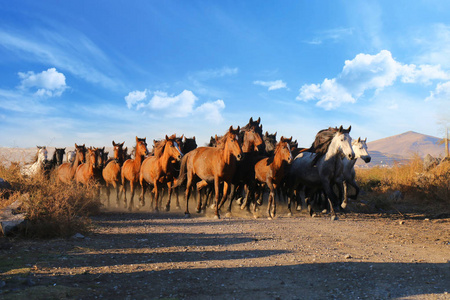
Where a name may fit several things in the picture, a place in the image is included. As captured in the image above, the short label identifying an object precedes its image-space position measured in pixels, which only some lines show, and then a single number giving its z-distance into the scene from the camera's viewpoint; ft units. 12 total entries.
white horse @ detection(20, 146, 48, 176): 56.34
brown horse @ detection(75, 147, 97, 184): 50.19
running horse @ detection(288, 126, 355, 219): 37.88
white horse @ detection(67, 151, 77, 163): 65.78
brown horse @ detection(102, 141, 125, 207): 53.21
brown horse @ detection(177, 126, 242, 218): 37.11
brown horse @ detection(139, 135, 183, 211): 44.19
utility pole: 90.60
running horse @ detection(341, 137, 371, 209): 40.16
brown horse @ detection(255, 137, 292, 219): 36.35
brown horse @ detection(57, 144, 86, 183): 55.52
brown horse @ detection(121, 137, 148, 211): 49.88
